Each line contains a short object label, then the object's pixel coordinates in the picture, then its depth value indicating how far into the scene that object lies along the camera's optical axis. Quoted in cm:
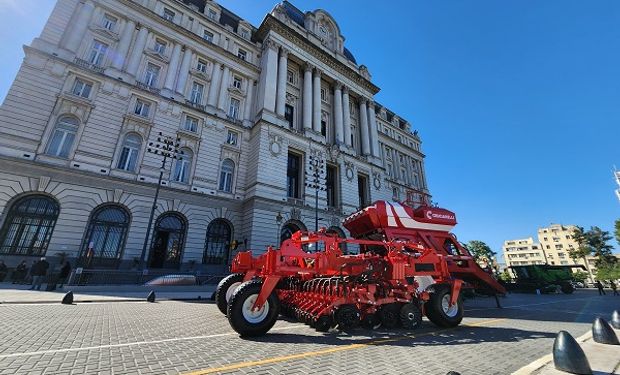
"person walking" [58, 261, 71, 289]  1334
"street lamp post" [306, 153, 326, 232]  2677
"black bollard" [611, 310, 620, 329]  577
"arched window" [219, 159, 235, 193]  2459
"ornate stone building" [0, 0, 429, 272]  1709
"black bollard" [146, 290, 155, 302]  1125
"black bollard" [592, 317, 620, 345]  460
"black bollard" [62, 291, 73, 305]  933
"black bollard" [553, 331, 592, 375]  325
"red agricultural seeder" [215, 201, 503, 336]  554
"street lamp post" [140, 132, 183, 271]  2002
